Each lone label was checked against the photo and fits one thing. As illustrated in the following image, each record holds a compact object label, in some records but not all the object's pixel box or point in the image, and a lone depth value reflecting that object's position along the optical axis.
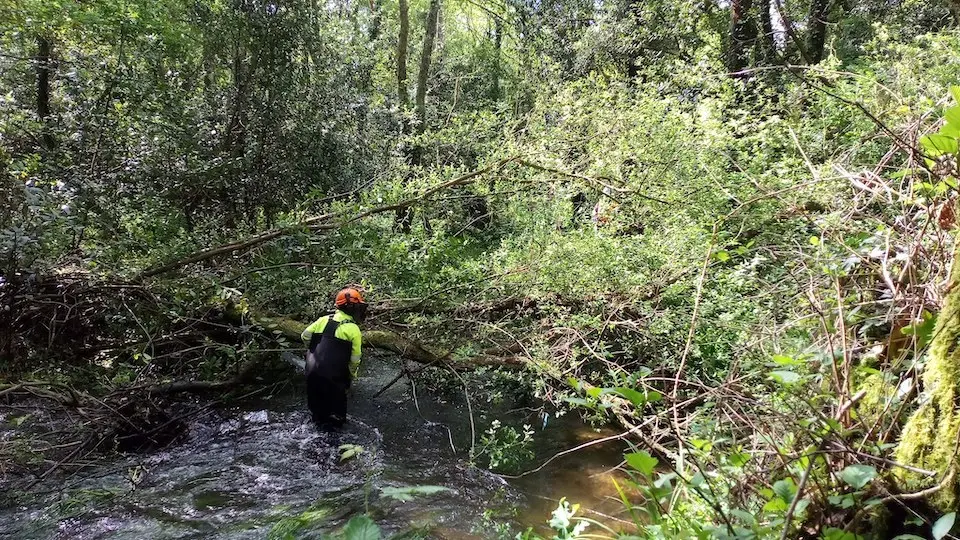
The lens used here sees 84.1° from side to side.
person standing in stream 5.40
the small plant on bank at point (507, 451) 4.73
